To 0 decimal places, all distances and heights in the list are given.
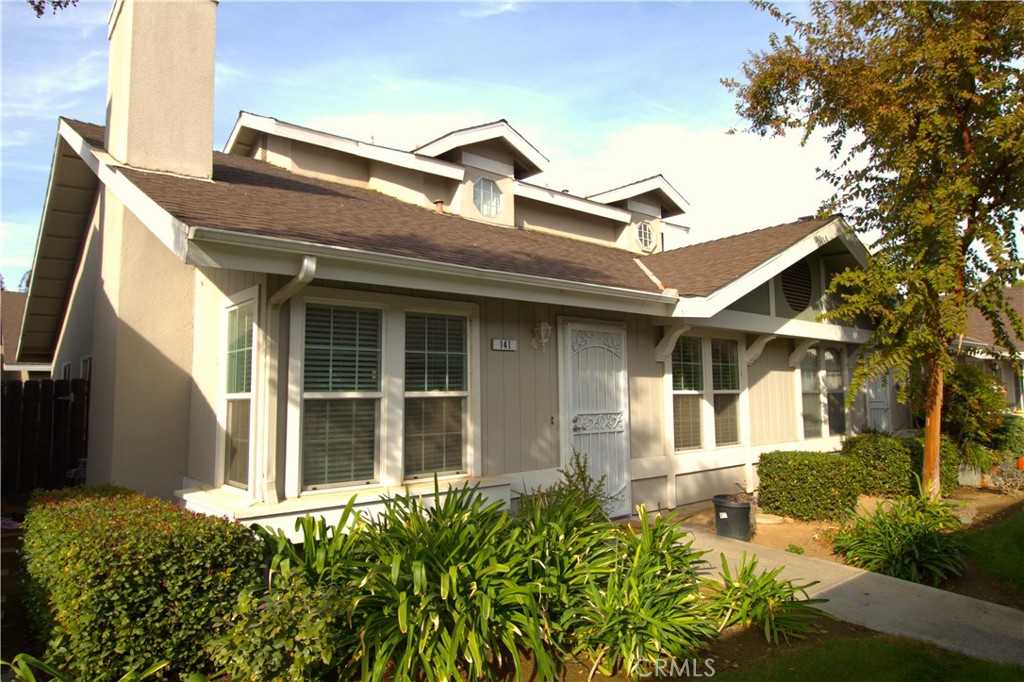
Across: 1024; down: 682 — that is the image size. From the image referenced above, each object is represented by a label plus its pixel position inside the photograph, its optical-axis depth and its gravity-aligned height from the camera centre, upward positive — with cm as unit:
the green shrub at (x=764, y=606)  502 -173
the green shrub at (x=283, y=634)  364 -135
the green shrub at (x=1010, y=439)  1254 -101
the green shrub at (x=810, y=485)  888 -134
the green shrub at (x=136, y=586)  381 -118
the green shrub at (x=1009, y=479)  1117 -160
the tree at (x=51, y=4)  620 +378
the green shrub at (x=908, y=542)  658 -163
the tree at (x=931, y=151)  775 +290
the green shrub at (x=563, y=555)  462 -127
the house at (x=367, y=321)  570 +83
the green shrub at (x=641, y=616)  438 -158
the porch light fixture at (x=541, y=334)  758 +67
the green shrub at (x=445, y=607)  400 -138
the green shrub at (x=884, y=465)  981 -118
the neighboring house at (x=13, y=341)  1747 +172
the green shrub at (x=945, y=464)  1033 -125
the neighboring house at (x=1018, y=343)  2317 +163
